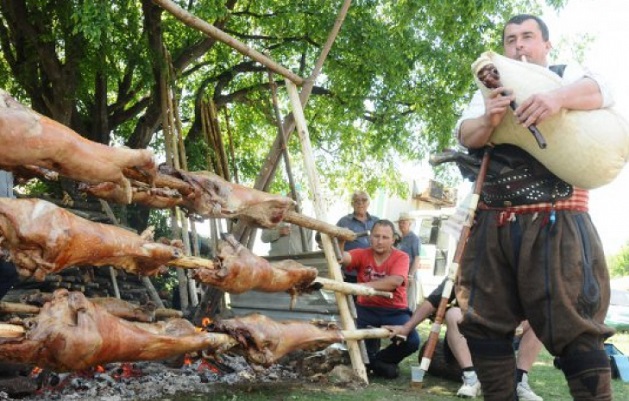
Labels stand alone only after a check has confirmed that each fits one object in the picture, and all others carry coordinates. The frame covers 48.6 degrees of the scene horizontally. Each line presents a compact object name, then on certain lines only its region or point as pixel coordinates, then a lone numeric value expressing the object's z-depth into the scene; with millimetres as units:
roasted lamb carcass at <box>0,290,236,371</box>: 2887
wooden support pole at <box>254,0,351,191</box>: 6047
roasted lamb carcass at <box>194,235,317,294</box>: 3803
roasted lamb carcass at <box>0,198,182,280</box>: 2797
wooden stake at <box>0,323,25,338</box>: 2832
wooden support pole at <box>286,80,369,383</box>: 5637
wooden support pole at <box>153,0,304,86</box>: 4752
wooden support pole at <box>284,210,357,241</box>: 4777
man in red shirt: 6516
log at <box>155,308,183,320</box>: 5429
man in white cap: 9641
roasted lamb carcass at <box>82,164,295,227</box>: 3602
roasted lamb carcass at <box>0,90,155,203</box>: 2748
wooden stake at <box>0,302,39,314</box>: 3799
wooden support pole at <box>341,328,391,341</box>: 5284
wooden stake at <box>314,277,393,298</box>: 5094
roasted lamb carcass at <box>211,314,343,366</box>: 4020
